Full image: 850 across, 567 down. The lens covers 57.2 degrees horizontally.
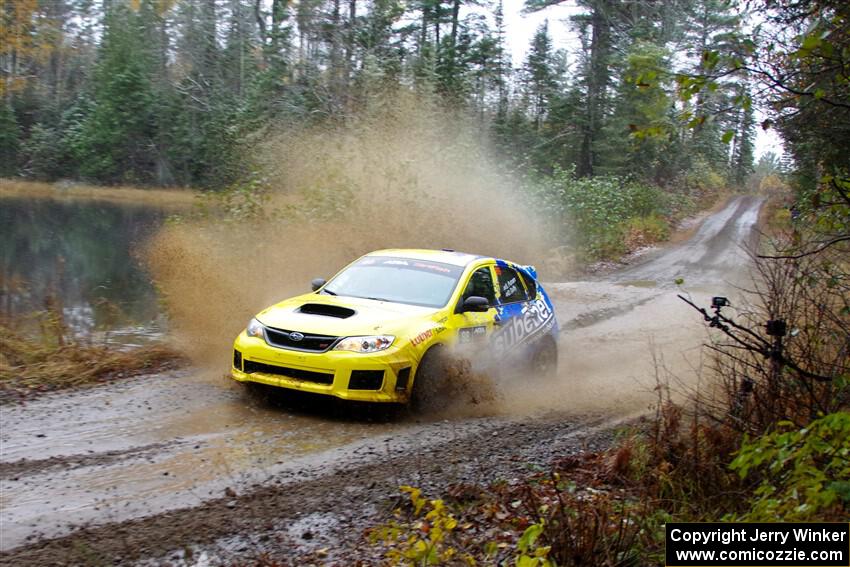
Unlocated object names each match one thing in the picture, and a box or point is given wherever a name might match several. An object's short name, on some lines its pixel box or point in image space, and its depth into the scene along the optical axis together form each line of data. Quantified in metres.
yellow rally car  8.11
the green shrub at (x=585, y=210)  27.44
